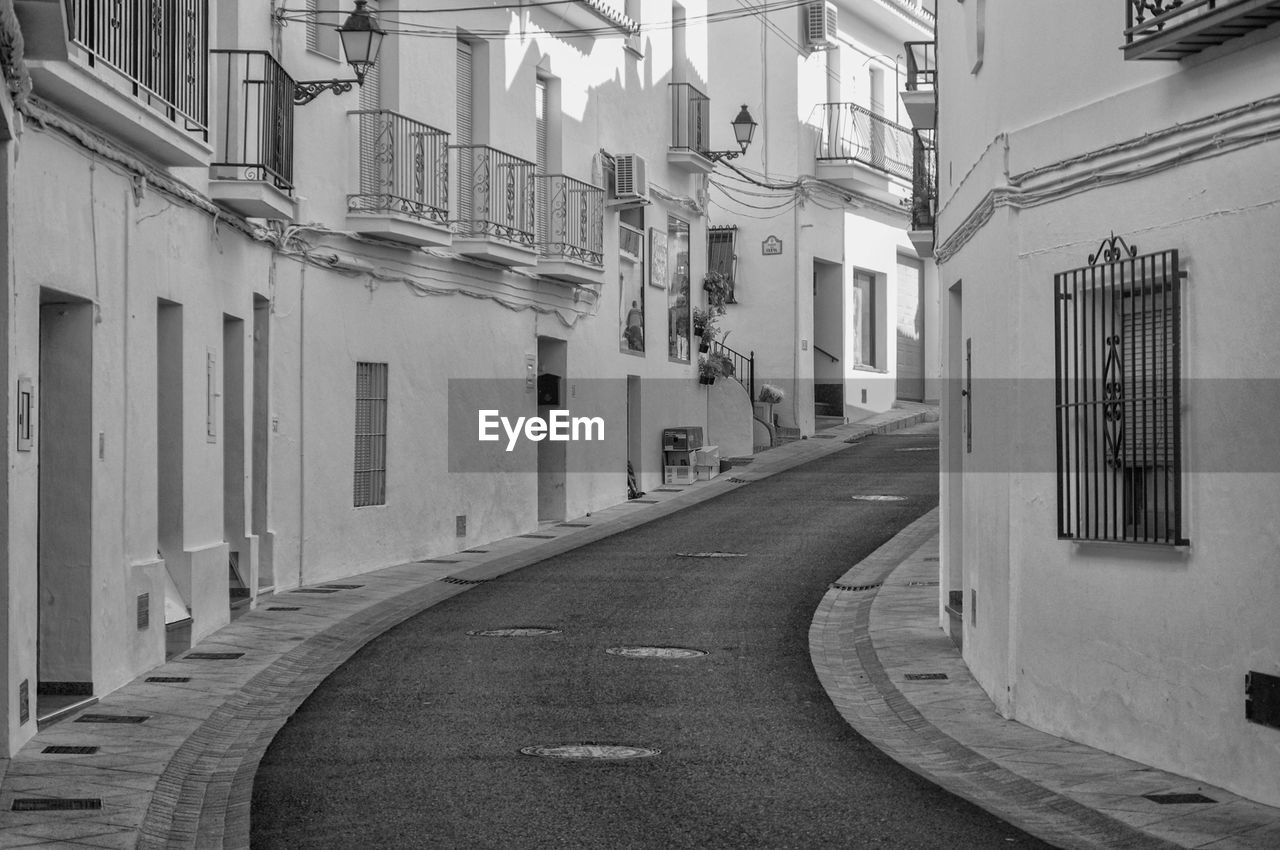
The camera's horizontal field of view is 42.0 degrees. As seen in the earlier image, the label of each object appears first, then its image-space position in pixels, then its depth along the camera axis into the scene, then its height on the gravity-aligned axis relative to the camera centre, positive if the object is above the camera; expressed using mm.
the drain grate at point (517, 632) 13422 -1538
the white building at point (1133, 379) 8148 +355
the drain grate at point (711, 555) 18531 -1255
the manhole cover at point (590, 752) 8875 -1667
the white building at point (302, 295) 10328 +1436
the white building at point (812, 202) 34469 +5168
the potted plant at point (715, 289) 31375 +2918
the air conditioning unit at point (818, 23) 34250 +8669
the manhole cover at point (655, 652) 12430 -1576
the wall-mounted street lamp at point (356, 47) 15305 +3656
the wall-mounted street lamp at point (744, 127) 28625 +5445
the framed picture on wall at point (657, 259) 28219 +3152
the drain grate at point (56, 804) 7652 -1674
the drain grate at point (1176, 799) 7965 -1719
